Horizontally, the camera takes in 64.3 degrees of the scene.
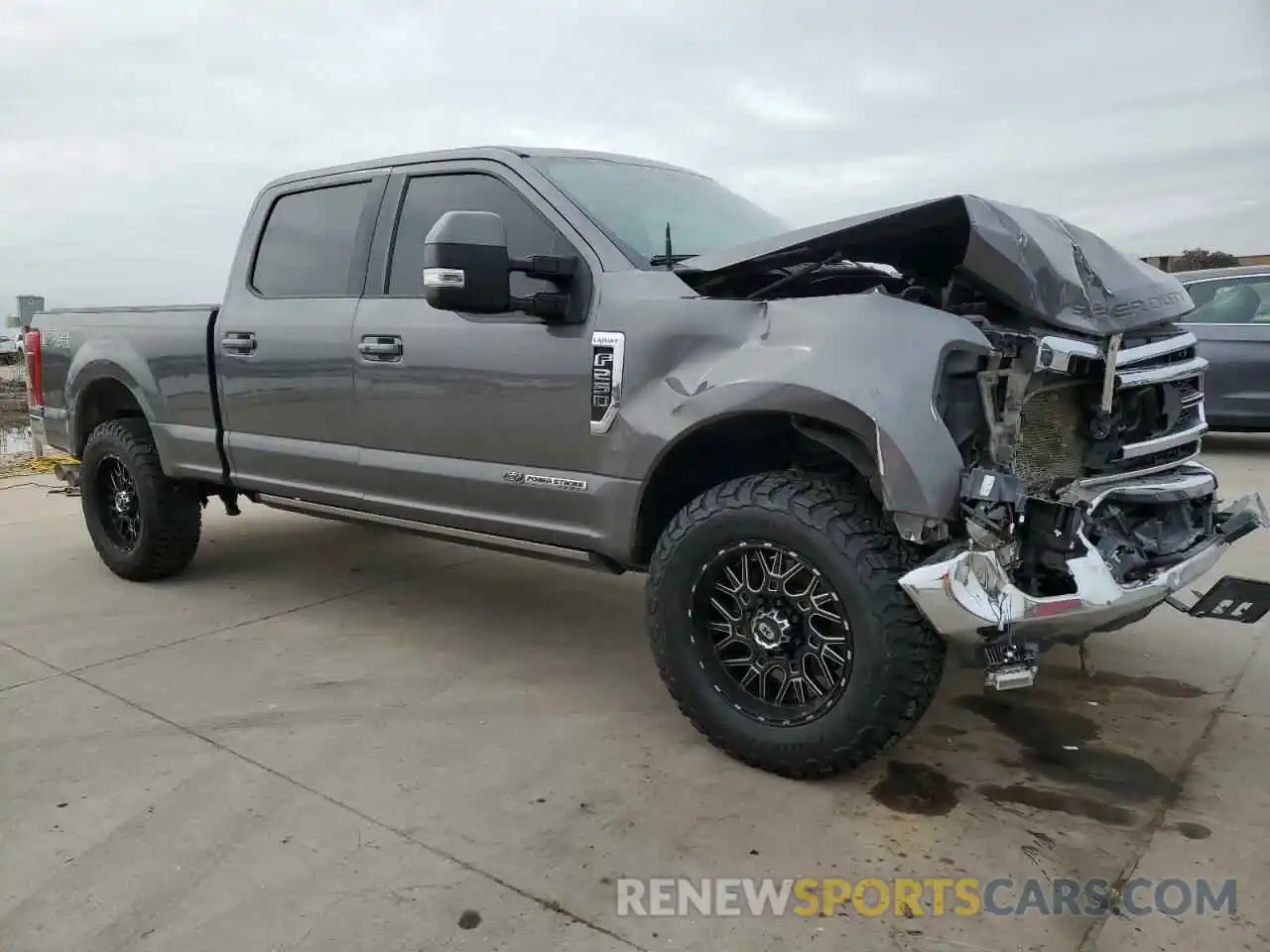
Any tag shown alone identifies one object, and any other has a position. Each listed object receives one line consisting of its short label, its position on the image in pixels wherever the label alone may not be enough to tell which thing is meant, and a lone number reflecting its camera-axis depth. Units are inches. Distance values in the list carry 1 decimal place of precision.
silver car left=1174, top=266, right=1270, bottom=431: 329.1
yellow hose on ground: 354.0
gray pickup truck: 105.1
